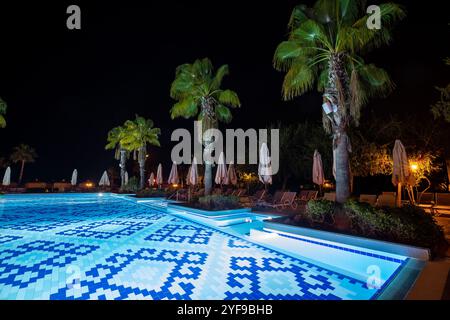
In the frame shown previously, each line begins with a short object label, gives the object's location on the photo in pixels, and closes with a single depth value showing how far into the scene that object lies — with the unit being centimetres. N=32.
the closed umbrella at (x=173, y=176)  1855
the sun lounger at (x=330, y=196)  1013
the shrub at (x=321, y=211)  620
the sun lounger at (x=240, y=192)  1555
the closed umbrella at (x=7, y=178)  2330
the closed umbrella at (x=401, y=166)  827
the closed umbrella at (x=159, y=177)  2170
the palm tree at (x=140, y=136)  2241
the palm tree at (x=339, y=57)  643
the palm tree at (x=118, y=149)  2617
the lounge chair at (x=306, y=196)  1218
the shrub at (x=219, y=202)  1054
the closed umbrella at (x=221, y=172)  1395
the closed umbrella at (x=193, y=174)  1468
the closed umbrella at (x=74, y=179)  2805
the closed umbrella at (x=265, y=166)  1192
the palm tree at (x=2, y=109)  1775
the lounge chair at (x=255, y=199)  1253
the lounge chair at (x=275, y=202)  1123
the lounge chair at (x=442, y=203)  980
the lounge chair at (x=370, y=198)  895
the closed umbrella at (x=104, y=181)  2777
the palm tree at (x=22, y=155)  3219
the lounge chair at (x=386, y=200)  869
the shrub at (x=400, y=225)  455
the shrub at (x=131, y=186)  2319
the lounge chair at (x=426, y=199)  1077
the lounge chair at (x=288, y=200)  1096
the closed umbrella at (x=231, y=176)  1544
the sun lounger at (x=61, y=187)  2688
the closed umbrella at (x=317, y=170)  1050
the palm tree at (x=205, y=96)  1175
